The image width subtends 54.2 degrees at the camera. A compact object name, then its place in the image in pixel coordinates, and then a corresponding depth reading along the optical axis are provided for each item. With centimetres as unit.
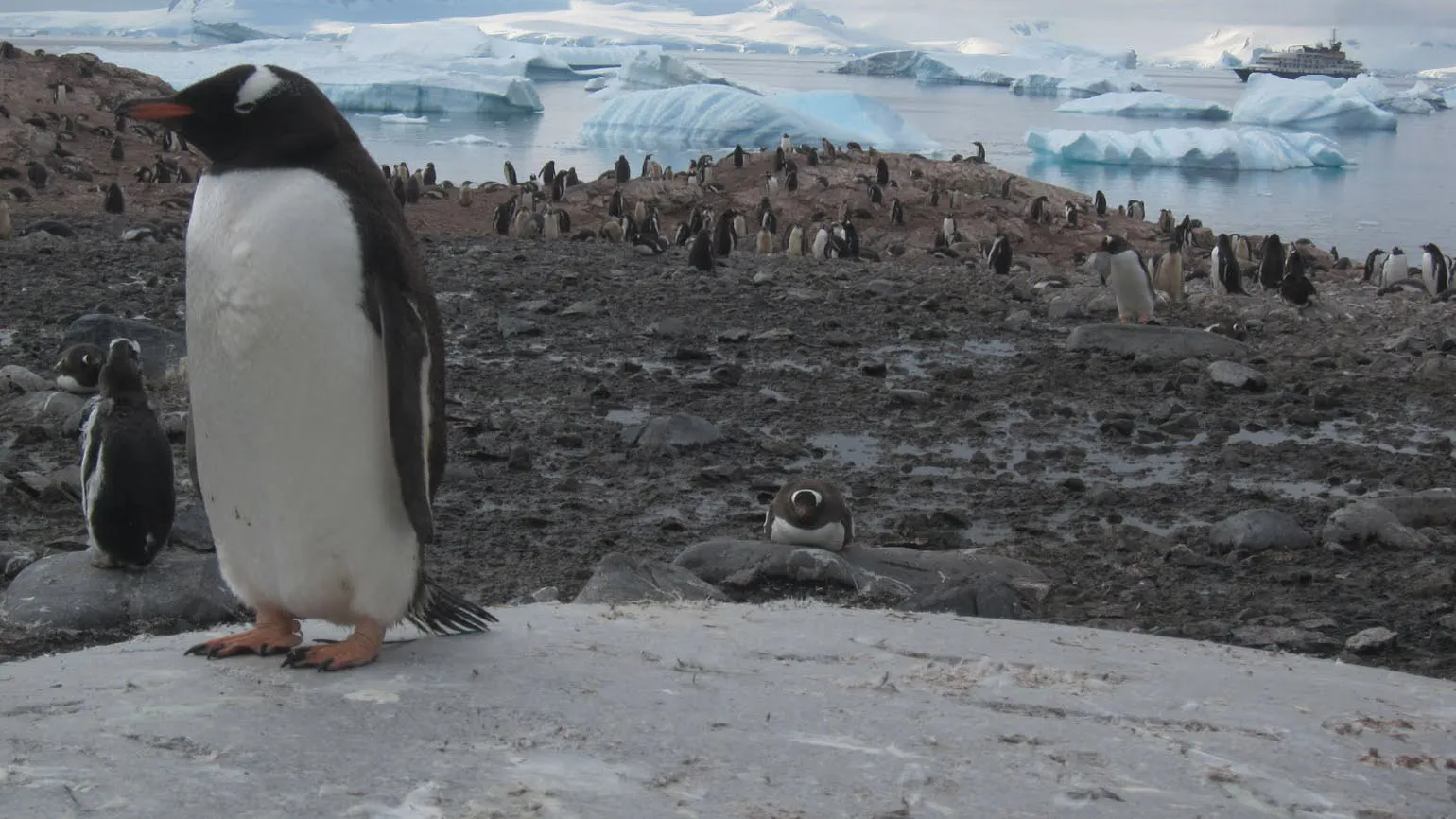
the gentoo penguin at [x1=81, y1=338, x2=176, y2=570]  440
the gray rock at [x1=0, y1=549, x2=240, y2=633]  422
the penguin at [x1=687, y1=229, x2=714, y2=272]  1280
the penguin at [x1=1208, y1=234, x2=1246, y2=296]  1412
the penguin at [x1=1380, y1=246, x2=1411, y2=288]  1738
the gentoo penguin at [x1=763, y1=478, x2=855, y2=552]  512
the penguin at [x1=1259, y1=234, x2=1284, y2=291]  1474
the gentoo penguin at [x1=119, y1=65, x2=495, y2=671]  270
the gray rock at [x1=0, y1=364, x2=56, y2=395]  739
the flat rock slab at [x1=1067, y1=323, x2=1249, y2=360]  925
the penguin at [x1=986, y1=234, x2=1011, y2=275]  1614
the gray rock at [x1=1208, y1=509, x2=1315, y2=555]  548
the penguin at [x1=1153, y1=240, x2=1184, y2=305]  1338
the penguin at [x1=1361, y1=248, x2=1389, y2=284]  1805
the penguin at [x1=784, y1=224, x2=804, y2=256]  1780
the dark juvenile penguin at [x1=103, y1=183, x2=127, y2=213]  1698
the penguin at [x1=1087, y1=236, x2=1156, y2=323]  1112
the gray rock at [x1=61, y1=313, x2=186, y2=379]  766
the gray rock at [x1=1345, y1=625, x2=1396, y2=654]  439
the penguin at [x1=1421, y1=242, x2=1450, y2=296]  1655
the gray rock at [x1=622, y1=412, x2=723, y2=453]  683
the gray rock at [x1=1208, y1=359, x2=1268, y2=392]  830
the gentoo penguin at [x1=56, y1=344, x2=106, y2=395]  710
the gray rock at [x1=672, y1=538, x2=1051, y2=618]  485
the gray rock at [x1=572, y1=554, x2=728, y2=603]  437
